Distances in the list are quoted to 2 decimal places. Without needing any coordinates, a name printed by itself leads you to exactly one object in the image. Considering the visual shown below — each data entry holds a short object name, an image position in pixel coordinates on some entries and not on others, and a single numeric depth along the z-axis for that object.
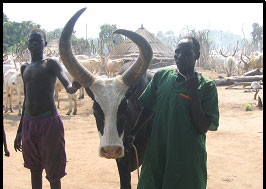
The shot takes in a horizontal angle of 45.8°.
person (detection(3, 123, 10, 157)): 3.45
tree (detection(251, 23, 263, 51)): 38.44
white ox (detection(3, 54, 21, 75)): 11.99
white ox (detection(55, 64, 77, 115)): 9.99
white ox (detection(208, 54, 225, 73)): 26.80
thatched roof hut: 14.25
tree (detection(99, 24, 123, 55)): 49.67
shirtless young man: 3.04
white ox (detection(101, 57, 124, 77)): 16.84
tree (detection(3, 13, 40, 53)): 29.91
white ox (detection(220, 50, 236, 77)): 20.36
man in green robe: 2.15
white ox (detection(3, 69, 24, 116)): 9.62
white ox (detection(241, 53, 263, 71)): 17.98
